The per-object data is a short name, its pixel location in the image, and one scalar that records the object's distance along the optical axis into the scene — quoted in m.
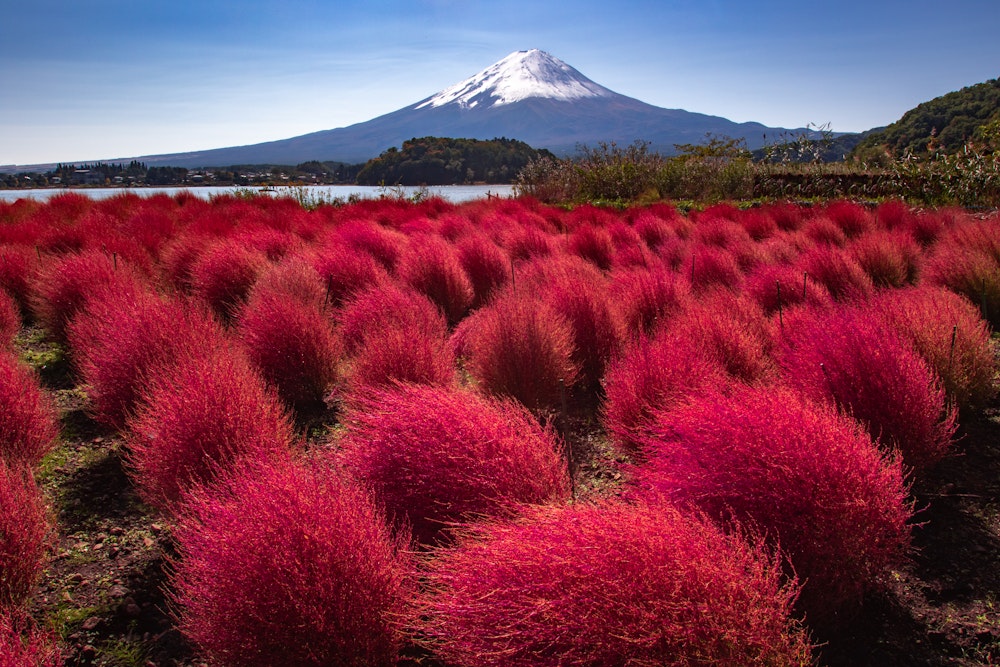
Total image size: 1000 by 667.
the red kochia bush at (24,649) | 1.30
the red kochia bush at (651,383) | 2.68
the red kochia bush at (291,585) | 1.44
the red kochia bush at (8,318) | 4.70
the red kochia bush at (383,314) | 3.82
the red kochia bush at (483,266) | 6.13
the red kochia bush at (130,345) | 3.18
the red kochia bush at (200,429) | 2.26
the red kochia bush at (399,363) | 3.07
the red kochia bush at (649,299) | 4.35
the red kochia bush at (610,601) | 1.20
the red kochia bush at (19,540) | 1.82
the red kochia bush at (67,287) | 4.86
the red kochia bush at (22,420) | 2.58
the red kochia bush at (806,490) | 1.77
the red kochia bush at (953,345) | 3.14
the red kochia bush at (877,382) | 2.53
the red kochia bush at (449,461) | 1.96
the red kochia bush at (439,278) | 5.59
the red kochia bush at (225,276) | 5.40
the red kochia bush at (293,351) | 3.65
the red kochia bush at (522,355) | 3.42
